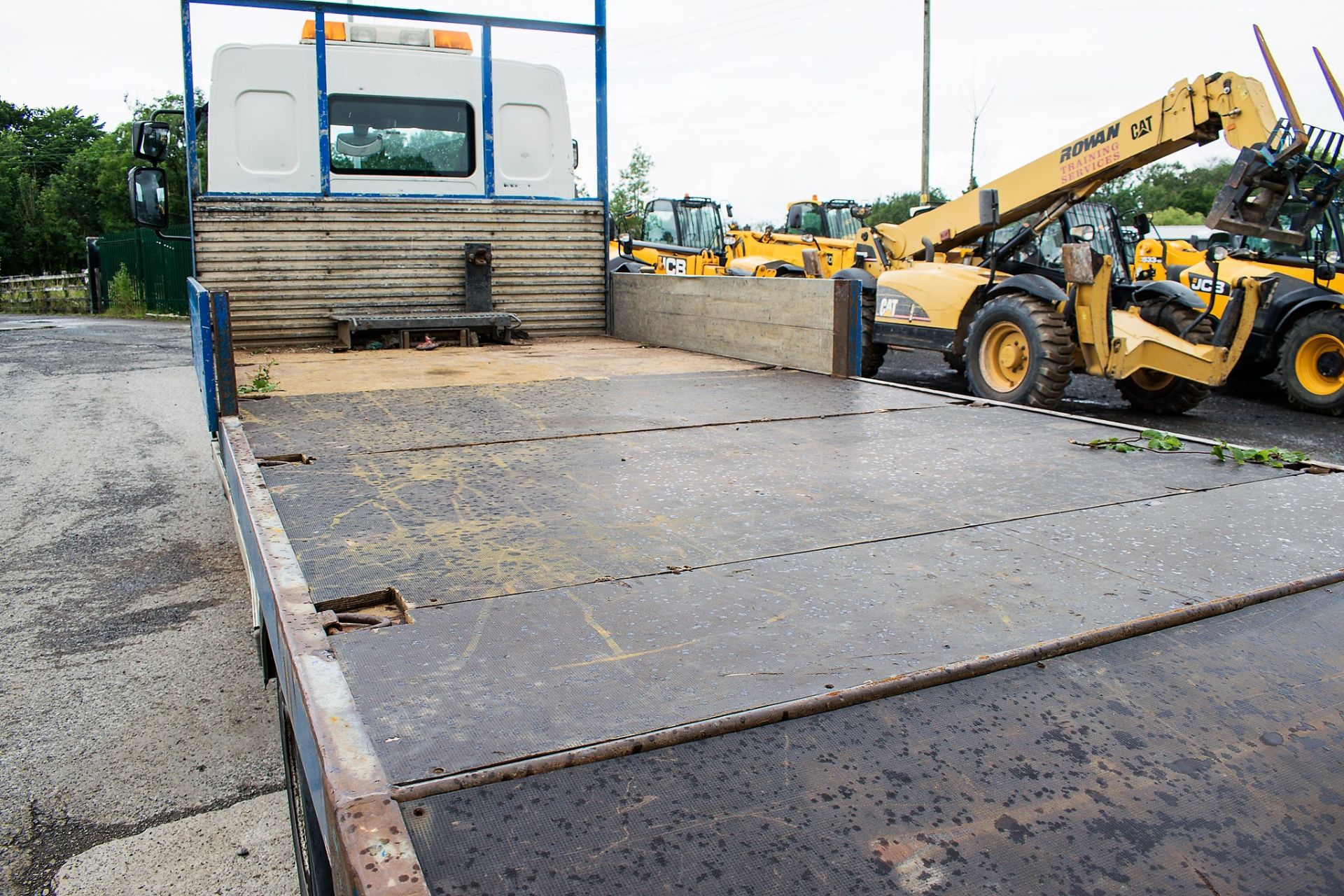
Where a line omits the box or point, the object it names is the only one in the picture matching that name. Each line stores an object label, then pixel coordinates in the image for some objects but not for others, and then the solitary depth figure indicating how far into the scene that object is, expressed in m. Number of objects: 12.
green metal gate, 24.08
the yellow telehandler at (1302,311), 8.75
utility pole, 23.30
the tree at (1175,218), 35.28
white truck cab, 7.10
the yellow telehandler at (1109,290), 7.93
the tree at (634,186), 40.47
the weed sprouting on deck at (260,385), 4.90
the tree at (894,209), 40.39
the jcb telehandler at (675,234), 16.91
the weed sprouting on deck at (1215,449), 3.35
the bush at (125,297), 24.19
